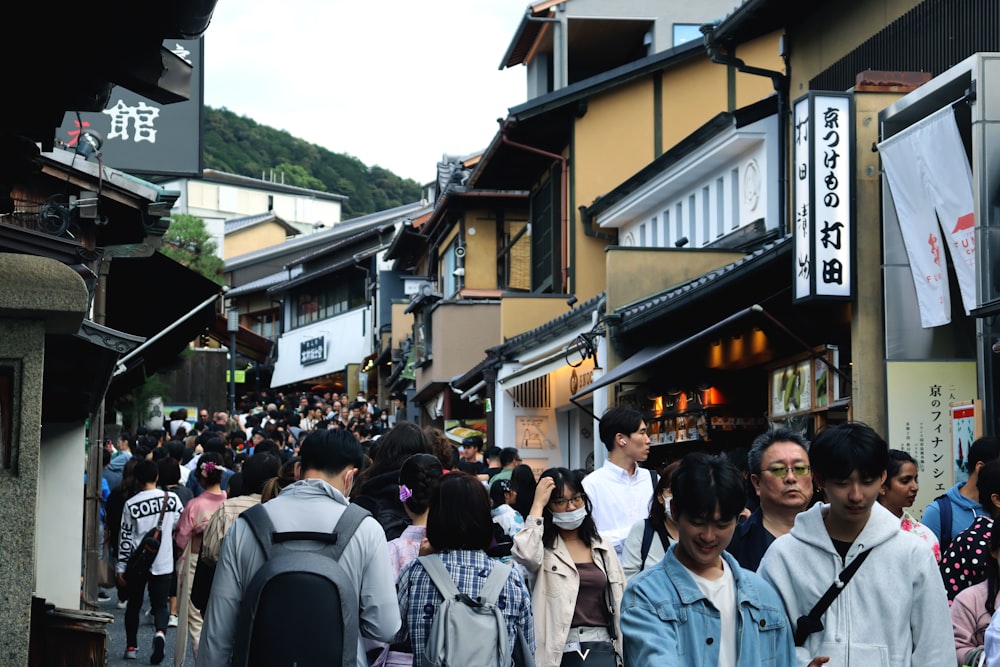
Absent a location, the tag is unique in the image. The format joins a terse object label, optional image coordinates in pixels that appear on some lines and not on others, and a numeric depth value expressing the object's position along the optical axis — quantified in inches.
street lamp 1478.8
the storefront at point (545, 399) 898.1
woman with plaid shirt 243.6
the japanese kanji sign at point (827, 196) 533.3
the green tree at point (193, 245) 1832.9
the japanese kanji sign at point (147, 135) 598.2
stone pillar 232.4
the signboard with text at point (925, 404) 510.9
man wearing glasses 244.8
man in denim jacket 180.5
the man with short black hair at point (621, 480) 339.0
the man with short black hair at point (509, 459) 591.2
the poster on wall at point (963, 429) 477.7
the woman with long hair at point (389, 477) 303.4
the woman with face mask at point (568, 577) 281.9
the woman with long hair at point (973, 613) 241.0
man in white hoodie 186.4
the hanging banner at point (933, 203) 480.1
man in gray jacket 224.1
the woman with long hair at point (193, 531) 380.5
